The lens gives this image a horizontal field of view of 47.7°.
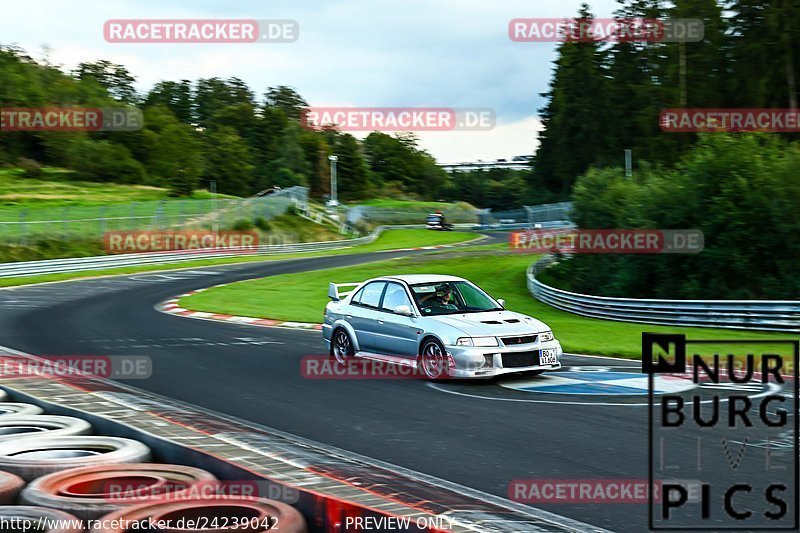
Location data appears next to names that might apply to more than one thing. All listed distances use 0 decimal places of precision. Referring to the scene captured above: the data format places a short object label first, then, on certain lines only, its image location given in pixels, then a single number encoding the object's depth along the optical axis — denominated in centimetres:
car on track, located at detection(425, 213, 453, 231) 8212
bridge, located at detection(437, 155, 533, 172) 18125
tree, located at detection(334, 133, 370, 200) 13038
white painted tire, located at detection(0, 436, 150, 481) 578
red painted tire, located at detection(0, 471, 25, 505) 523
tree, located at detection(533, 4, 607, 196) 8656
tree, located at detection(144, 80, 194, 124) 14588
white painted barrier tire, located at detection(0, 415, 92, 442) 727
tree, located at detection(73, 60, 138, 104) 13800
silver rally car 1162
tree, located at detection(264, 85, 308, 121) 16638
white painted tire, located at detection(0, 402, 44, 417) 792
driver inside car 1288
